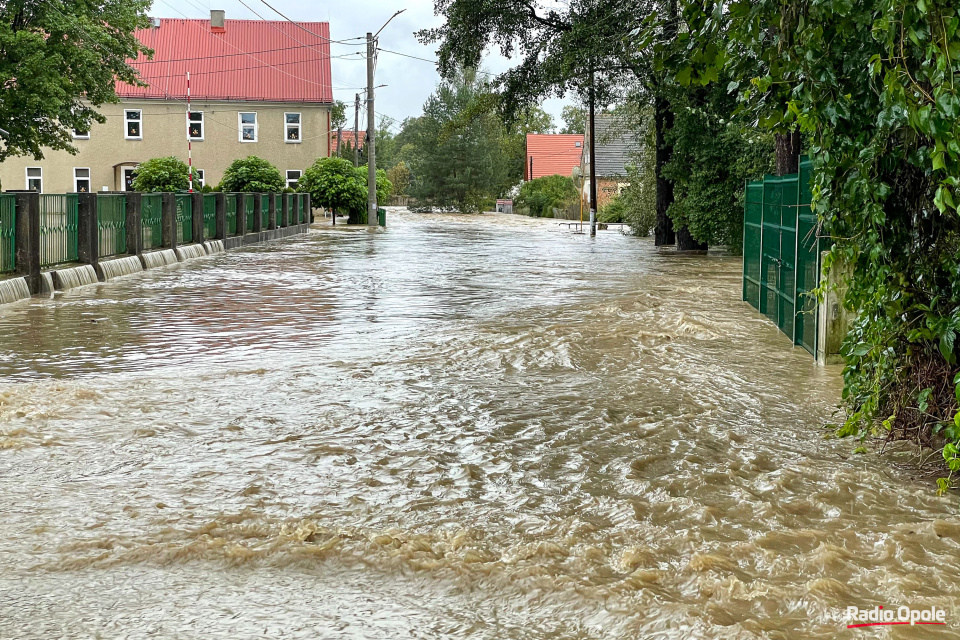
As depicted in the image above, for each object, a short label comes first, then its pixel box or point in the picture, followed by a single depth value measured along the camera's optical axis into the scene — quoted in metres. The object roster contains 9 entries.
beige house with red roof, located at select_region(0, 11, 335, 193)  52.78
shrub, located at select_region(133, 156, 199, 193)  43.00
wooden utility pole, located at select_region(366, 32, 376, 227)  42.50
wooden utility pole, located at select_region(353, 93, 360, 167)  73.93
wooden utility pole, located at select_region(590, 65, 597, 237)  40.62
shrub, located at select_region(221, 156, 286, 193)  43.56
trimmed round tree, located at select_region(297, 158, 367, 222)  47.44
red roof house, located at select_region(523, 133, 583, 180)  89.69
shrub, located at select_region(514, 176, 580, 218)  70.12
